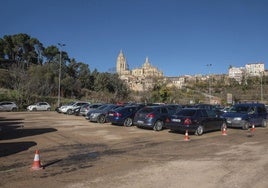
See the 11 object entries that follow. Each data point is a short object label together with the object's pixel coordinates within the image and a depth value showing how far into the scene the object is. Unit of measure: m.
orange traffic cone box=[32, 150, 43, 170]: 5.83
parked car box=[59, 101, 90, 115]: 24.88
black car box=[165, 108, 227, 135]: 11.72
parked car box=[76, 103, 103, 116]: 20.21
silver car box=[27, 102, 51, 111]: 31.56
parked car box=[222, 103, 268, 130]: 14.32
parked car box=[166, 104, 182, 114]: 14.24
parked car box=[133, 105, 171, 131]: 13.11
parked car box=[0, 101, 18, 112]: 29.59
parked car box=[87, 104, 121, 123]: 16.22
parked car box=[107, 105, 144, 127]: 14.50
